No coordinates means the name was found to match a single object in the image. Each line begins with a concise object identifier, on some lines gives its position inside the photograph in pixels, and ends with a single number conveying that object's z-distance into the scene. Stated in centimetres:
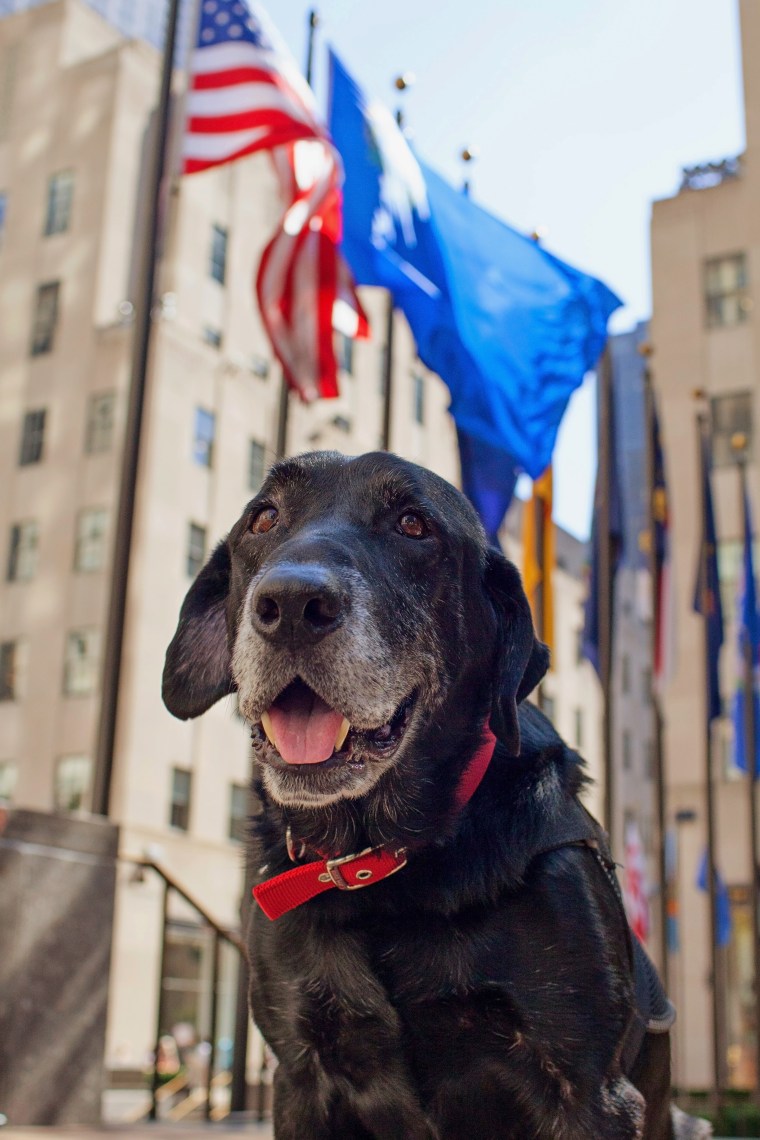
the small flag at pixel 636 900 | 1524
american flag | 943
